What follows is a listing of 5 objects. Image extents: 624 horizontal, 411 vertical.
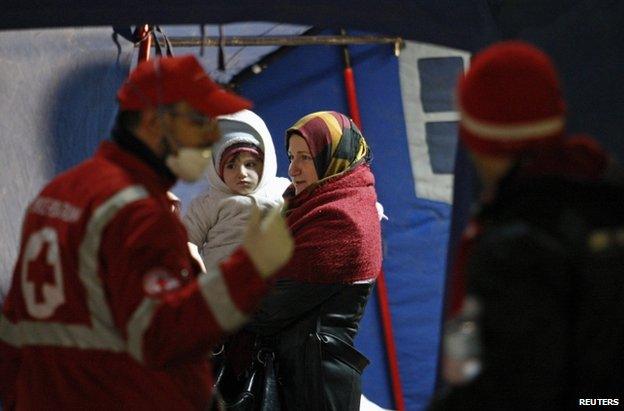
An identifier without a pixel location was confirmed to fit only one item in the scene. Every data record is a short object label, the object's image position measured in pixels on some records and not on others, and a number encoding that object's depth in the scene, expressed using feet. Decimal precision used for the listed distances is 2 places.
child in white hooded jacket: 26.60
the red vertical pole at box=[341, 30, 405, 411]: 35.23
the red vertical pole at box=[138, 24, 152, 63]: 25.84
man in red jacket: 15.48
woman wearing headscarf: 24.56
